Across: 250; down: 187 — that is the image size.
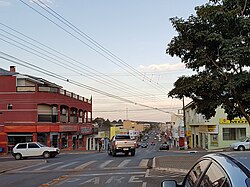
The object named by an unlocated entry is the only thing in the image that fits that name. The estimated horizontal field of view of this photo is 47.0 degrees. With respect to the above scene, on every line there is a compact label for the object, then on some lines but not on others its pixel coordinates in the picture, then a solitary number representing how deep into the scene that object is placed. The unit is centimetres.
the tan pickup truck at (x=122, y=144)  2208
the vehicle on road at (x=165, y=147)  4653
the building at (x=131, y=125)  10873
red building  3721
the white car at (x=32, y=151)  2508
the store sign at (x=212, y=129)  3636
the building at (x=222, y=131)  3574
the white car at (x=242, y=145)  2815
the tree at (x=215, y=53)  1182
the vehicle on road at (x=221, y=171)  218
